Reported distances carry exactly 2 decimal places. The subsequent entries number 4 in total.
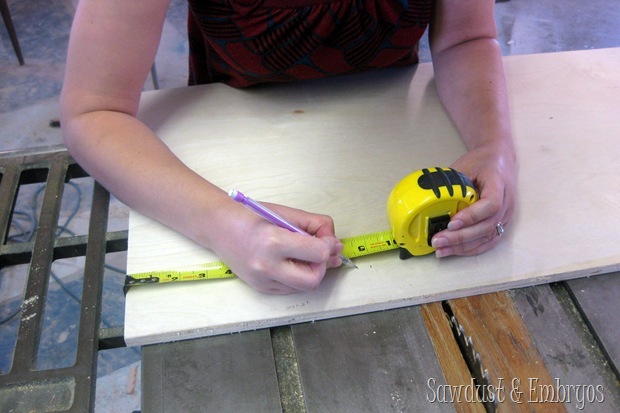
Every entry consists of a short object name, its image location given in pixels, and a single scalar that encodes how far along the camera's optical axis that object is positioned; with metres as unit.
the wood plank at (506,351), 0.82
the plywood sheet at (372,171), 0.92
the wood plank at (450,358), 0.81
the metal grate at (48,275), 0.84
